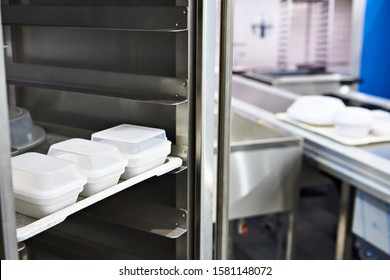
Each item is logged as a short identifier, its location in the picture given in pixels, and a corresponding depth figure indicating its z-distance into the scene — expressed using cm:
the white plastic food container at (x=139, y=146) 129
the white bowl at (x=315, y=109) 253
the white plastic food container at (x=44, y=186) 106
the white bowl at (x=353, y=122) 230
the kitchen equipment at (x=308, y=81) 410
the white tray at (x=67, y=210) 97
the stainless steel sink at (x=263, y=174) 223
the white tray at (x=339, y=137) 229
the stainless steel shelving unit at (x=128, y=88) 128
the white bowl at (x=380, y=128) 234
